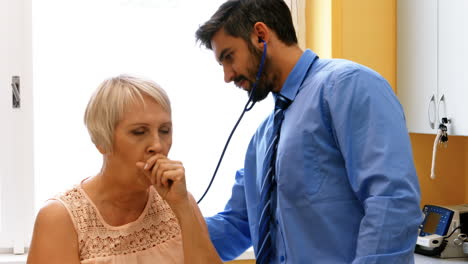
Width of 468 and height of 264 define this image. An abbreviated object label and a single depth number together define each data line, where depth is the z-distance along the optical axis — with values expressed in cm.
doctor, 258
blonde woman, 271
